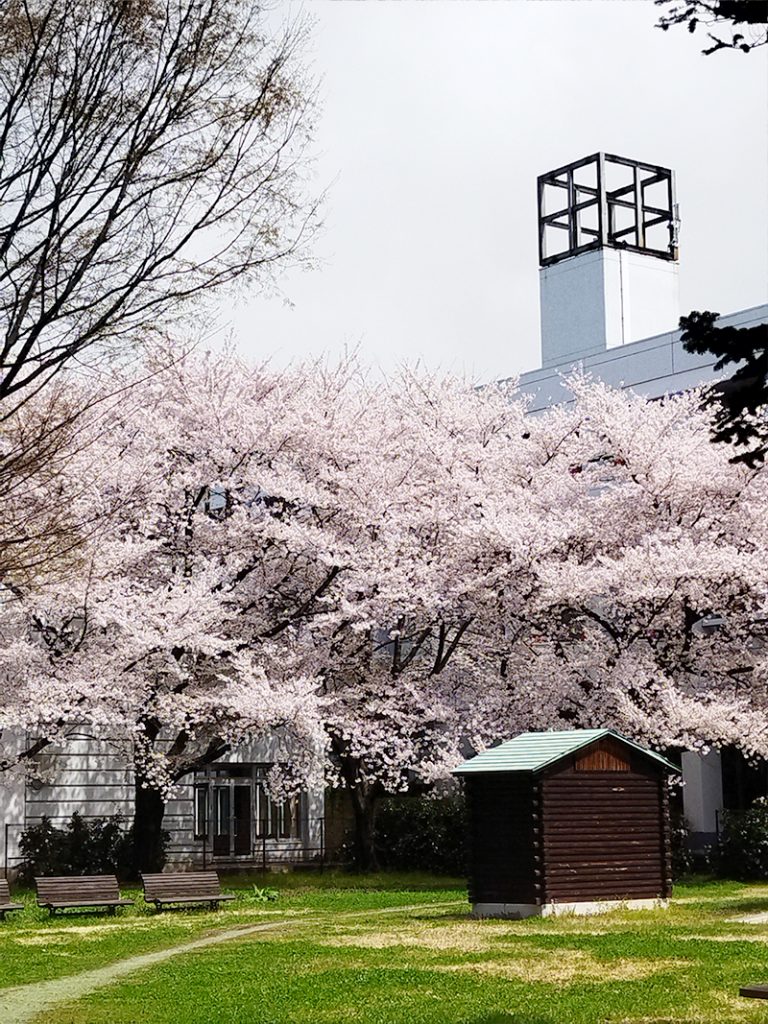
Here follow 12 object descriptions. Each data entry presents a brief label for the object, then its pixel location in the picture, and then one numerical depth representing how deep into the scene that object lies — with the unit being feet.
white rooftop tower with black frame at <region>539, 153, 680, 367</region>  166.09
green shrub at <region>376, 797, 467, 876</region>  117.80
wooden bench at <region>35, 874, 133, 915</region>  86.74
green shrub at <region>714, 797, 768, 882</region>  101.91
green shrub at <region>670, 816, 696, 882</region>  106.31
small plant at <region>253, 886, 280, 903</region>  95.39
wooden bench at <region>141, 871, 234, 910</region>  86.79
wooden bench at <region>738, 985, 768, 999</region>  38.11
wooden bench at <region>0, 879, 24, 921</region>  85.81
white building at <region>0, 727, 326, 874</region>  125.29
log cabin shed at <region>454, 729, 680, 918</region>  75.72
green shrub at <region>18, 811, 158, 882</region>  112.78
